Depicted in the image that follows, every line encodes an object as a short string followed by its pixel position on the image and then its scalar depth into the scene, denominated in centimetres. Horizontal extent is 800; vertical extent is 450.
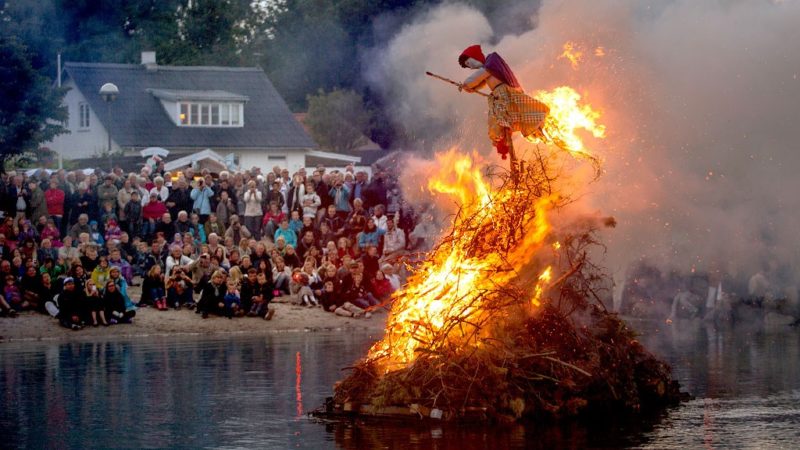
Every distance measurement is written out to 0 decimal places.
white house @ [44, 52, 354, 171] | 5856
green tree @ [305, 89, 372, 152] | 5725
